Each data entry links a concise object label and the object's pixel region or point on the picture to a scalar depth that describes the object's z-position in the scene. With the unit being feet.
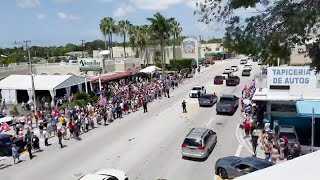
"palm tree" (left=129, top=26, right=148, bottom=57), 247.91
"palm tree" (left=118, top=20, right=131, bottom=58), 259.80
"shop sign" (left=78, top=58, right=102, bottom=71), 162.30
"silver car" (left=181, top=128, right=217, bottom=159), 72.02
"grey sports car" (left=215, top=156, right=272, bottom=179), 61.00
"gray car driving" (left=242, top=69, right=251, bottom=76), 211.00
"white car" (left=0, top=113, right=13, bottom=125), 112.73
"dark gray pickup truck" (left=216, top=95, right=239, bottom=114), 114.32
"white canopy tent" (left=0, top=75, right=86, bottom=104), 146.21
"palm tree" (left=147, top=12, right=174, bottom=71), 226.99
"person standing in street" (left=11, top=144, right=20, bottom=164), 77.86
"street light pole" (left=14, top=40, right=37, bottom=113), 125.34
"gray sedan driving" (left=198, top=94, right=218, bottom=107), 128.06
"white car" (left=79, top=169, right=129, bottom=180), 56.39
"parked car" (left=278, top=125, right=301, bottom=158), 72.13
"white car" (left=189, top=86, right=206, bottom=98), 147.43
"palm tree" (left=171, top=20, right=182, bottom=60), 255.50
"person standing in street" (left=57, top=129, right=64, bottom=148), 87.33
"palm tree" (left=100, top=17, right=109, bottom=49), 265.93
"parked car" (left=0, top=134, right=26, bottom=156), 84.12
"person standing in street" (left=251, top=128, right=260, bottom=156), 75.97
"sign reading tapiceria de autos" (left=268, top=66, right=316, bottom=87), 90.84
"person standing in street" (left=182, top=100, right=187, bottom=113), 120.28
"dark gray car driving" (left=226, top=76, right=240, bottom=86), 174.60
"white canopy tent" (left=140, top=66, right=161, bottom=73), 194.72
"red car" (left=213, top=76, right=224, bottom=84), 181.37
